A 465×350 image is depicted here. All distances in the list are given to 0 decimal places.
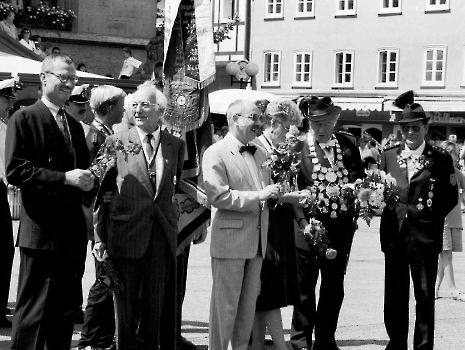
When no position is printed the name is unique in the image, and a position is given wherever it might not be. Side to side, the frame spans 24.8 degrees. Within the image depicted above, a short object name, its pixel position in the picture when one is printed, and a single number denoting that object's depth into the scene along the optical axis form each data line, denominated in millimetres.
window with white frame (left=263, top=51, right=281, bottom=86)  53594
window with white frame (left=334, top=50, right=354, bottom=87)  50344
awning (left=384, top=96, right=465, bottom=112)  45719
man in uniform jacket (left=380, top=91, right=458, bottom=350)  8430
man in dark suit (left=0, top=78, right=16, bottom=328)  9359
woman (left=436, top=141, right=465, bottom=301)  12258
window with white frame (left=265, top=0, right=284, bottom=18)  53125
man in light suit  7379
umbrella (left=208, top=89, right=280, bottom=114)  13281
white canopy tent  16062
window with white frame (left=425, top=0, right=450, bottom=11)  46750
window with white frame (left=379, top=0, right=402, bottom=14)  48312
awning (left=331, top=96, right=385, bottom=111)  48375
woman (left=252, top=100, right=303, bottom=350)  8008
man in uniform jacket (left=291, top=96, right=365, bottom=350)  8398
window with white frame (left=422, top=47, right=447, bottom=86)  47094
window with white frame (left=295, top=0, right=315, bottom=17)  51750
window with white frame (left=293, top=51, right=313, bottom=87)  52250
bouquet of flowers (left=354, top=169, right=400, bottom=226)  7832
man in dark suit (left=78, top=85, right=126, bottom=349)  8172
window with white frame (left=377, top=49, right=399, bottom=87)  48656
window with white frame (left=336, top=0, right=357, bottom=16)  49969
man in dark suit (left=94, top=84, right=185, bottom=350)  7012
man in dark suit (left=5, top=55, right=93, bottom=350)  6676
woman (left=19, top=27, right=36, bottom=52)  22075
